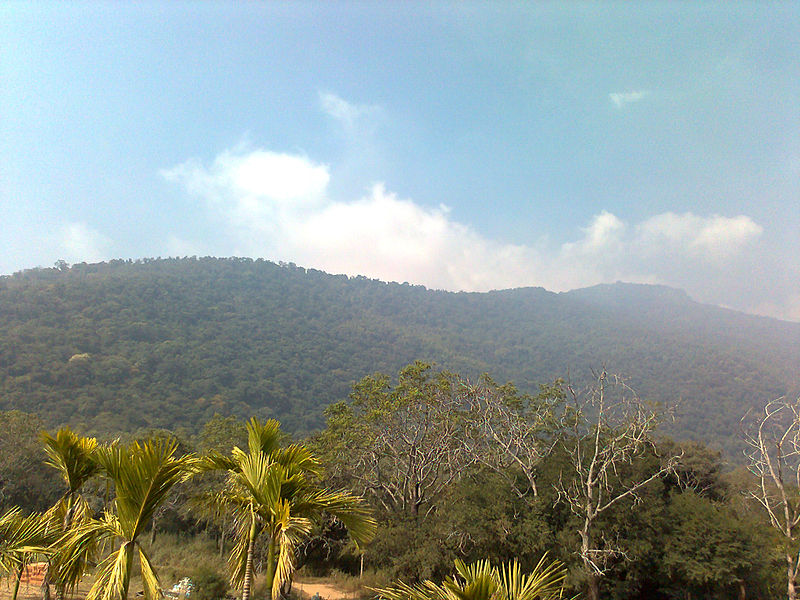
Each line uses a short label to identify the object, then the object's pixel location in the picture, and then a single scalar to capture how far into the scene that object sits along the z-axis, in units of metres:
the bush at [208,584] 13.38
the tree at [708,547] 15.05
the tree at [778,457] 10.71
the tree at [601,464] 14.41
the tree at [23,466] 25.23
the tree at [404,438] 21.64
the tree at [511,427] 18.09
